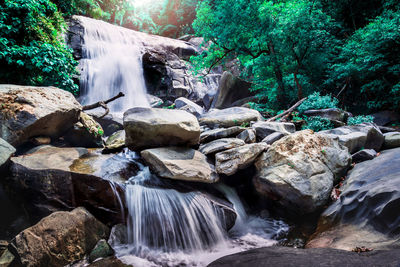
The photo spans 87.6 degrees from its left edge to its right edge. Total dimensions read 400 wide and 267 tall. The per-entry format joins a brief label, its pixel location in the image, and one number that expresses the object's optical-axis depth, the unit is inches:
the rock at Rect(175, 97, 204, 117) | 351.4
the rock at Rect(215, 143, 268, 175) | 148.9
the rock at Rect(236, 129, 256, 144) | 182.5
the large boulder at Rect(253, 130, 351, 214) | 136.6
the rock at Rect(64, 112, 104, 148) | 207.3
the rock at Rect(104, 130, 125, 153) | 191.2
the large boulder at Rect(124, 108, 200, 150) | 158.2
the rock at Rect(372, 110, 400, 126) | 322.0
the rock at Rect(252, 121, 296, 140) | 199.5
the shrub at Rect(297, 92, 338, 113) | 287.3
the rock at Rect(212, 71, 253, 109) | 440.1
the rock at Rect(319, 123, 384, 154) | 183.8
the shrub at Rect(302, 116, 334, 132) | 243.4
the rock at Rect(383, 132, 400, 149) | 194.2
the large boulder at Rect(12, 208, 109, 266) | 100.4
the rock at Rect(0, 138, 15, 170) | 126.1
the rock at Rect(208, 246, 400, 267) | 70.1
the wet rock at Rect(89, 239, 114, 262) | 113.3
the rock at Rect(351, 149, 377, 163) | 169.9
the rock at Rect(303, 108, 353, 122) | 259.6
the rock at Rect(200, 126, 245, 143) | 192.4
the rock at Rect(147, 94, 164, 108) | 464.4
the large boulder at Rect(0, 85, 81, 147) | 157.3
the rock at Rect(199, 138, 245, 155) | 167.5
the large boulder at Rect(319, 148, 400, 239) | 100.4
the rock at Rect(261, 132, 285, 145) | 181.4
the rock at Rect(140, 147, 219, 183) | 138.1
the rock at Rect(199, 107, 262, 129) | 227.5
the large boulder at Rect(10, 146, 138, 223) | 130.6
